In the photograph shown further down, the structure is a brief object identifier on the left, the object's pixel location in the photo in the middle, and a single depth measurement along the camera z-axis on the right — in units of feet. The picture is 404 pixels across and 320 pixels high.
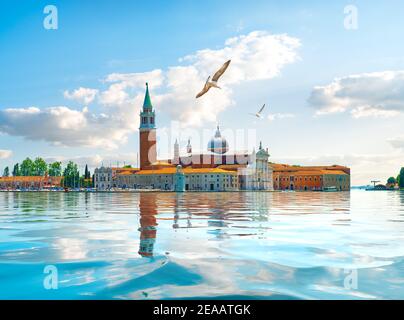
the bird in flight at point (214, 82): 45.60
